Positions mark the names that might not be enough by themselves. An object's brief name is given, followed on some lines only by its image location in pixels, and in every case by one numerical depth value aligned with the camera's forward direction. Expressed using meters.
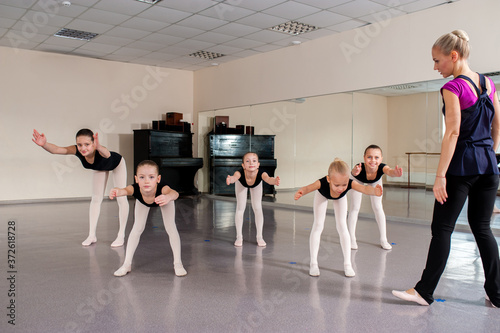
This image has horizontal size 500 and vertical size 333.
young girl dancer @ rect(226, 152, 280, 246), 4.06
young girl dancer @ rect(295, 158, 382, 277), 3.03
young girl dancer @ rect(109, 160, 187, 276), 3.05
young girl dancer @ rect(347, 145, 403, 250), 3.88
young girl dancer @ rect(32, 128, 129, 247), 3.89
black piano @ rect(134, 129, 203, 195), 8.62
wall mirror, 5.80
